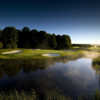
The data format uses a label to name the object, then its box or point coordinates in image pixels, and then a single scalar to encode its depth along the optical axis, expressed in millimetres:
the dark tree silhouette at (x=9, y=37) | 45519
